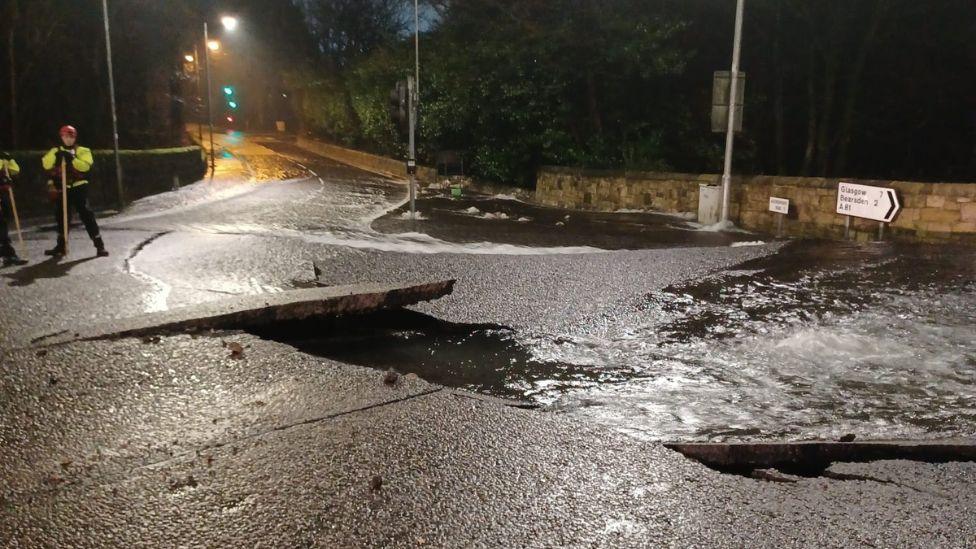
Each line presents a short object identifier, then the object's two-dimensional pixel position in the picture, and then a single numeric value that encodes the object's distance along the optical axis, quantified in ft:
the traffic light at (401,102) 50.65
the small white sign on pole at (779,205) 44.88
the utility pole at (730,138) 45.32
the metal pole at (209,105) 85.95
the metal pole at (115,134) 53.33
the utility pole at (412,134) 50.37
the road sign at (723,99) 46.80
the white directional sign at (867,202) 40.04
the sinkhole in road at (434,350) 19.84
